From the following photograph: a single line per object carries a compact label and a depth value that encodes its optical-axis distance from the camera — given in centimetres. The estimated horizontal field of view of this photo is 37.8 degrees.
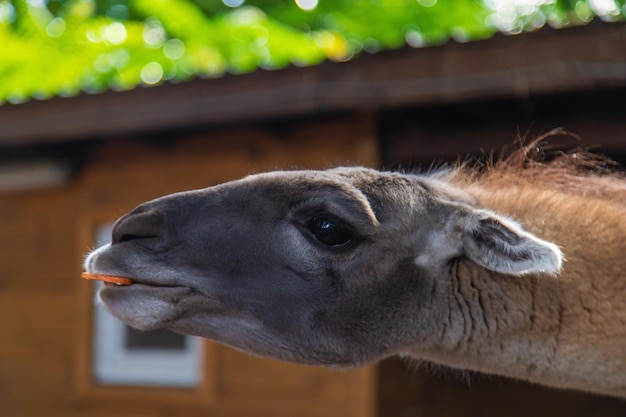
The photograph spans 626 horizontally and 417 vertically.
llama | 344
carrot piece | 337
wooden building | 633
